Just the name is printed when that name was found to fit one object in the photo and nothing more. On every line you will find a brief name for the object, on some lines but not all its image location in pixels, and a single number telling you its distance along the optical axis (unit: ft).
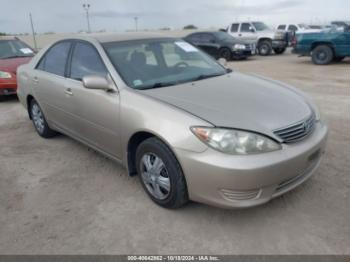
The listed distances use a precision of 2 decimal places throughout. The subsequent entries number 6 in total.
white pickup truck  58.08
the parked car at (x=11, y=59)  24.45
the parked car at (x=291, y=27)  67.62
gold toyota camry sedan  8.20
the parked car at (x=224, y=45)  51.19
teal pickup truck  39.73
